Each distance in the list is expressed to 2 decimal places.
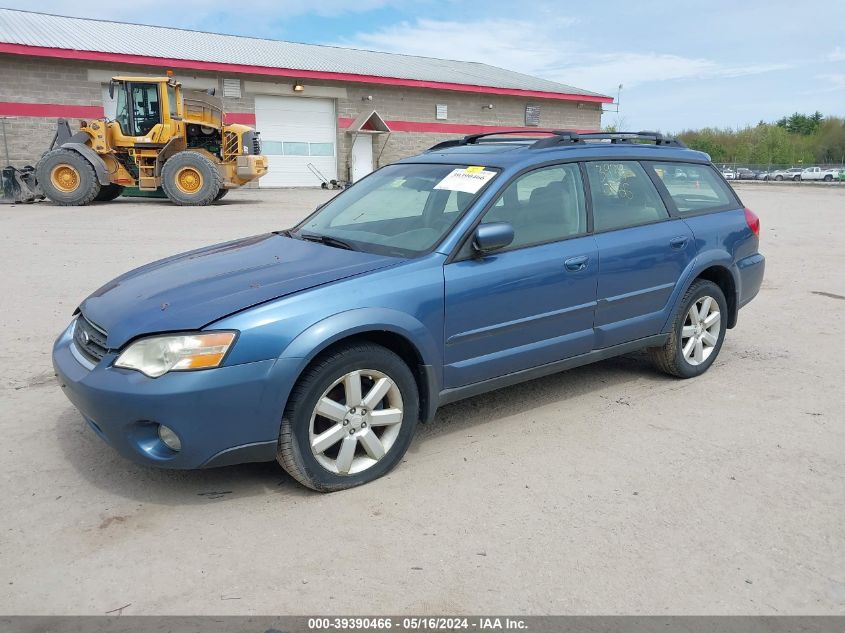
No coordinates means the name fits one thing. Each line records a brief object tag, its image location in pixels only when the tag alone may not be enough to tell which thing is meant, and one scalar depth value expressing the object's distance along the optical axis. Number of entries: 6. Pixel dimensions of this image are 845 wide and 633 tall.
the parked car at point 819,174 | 54.41
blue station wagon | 3.07
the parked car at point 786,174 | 54.72
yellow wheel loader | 17.06
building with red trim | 22.45
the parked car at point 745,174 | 55.47
